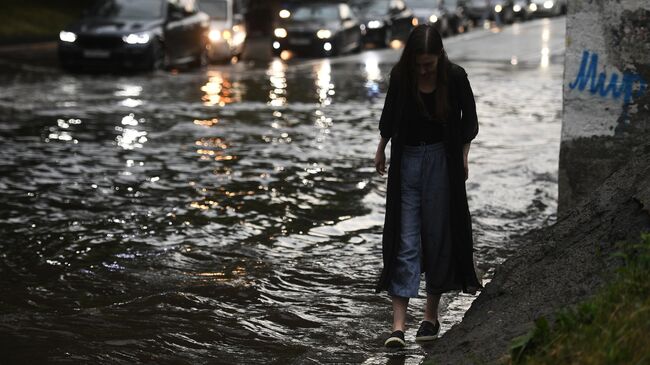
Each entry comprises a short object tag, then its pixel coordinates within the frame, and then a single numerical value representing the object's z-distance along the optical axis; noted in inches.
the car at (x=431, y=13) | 1619.1
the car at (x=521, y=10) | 2336.1
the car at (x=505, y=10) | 2177.7
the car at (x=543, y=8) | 2431.6
